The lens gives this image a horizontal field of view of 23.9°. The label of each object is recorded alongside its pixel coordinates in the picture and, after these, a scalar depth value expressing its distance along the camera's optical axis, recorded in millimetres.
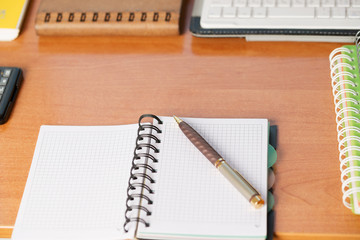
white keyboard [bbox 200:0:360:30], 1047
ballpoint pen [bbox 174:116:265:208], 919
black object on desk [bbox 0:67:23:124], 1049
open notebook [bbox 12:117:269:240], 923
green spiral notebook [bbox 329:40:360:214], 920
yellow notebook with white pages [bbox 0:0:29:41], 1133
